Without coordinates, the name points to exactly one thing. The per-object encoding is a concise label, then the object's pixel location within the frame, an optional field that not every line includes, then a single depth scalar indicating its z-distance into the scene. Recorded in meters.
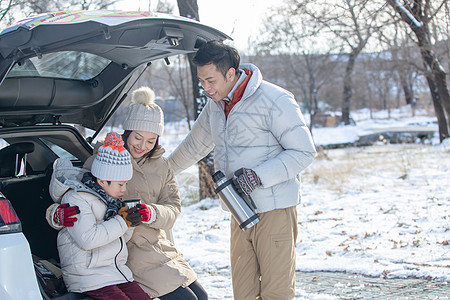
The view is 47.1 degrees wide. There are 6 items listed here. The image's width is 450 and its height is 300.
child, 2.86
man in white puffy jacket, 3.13
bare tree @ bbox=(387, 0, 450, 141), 11.73
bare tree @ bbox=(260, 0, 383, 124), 10.59
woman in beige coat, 3.12
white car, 2.52
